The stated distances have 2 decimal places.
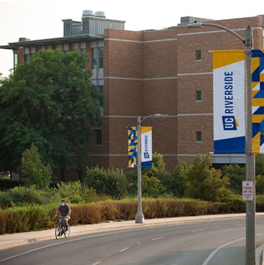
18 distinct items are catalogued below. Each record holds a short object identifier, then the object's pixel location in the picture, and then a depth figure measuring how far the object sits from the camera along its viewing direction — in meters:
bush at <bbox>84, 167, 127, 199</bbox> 59.41
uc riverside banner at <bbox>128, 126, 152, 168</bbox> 46.19
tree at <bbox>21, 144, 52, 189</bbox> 61.00
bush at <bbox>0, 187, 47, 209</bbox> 45.31
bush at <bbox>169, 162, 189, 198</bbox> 63.19
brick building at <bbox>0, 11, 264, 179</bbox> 75.00
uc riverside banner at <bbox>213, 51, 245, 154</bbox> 20.05
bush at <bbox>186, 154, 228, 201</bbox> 58.44
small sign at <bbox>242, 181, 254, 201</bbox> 20.17
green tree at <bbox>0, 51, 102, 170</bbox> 72.88
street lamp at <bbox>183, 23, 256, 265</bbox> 20.20
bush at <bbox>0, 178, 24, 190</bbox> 80.44
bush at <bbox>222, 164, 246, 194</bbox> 66.38
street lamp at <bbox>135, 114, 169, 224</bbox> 45.50
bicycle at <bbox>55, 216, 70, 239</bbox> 35.93
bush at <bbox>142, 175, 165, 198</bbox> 60.97
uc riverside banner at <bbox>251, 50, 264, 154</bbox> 20.39
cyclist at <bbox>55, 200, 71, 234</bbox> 35.62
